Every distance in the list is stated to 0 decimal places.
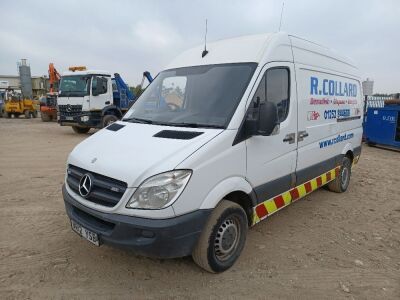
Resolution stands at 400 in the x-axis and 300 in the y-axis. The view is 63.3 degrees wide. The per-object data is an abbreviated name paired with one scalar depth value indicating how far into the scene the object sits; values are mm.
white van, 2801
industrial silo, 43406
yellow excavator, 27203
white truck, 14211
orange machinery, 22447
